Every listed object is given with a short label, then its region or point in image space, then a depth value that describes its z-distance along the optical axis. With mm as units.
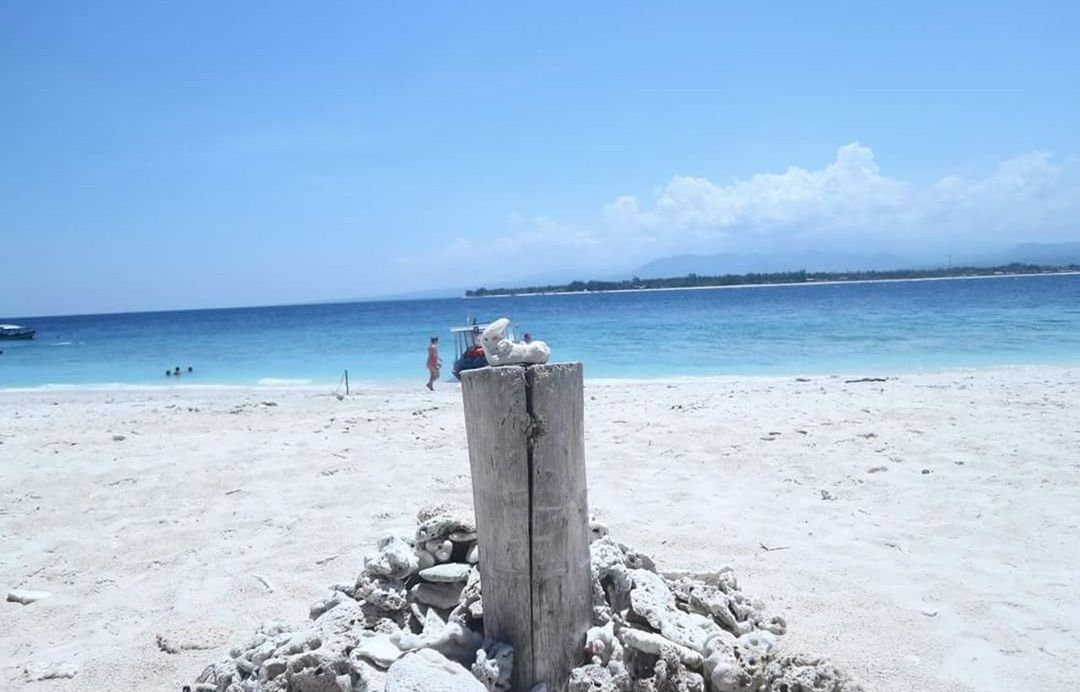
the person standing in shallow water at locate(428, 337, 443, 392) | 21516
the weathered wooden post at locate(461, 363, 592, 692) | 3424
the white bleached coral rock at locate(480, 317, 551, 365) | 3508
